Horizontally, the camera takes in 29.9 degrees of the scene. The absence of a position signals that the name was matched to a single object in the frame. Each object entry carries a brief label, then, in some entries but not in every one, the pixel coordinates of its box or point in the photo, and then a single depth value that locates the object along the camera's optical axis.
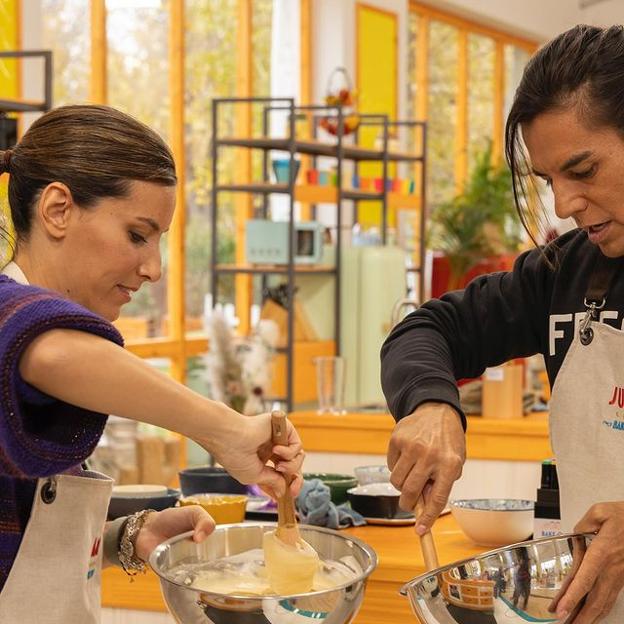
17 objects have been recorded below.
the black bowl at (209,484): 2.89
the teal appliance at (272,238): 6.71
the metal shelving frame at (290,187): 6.66
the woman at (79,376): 1.27
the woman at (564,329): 1.73
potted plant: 8.45
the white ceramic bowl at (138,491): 2.69
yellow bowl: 2.57
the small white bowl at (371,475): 3.02
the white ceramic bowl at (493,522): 2.62
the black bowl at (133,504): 2.61
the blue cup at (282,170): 6.75
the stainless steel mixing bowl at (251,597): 1.43
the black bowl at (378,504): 2.83
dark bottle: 2.50
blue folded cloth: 2.68
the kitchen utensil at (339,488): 2.93
